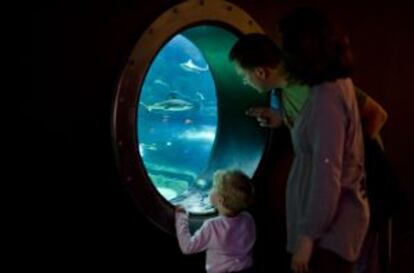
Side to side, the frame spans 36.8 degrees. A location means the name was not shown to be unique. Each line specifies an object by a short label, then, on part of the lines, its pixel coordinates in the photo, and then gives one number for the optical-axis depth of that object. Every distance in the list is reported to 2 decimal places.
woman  2.05
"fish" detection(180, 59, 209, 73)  2.88
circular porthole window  2.21
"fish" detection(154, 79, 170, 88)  2.72
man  2.39
